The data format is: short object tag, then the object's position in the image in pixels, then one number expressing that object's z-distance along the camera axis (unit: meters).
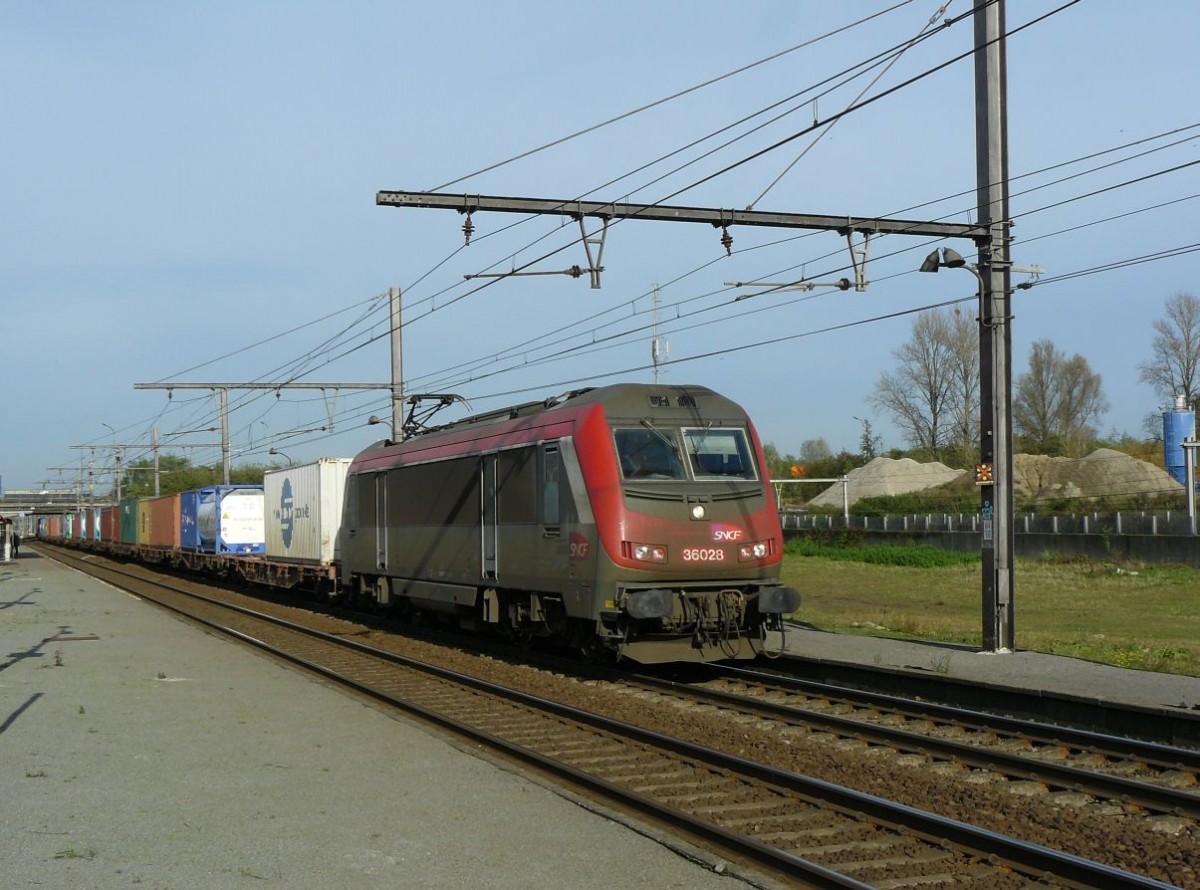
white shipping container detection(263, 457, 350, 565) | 28.80
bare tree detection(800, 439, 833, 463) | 126.44
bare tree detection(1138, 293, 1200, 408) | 81.75
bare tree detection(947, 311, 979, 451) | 80.50
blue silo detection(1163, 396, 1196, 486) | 63.34
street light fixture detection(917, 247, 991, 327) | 15.62
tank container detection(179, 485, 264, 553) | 38.19
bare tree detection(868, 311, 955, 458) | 82.38
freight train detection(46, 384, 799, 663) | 14.18
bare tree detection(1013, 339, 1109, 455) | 89.31
